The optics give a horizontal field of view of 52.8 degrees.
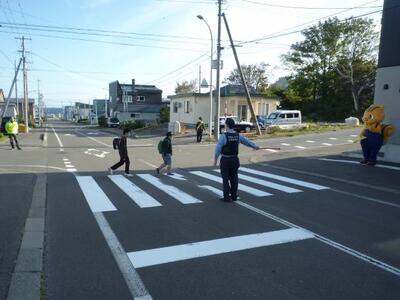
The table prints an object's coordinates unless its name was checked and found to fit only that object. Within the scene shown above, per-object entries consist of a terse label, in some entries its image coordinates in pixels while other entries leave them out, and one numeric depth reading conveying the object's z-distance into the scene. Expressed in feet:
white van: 124.77
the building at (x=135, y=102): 252.21
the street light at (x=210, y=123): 95.20
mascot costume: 48.24
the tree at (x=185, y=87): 273.33
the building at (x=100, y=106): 389.60
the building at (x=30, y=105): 306.76
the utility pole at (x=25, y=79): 152.37
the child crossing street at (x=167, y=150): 43.29
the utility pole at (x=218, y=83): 93.09
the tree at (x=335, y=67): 169.78
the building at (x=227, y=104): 139.44
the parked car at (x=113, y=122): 218.09
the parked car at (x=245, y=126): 116.26
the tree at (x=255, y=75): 222.69
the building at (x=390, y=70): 50.62
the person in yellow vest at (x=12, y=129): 70.28
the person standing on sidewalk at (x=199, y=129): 94.87
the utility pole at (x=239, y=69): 94.35
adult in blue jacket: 27.86
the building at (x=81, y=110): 448.41
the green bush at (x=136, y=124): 169.58
